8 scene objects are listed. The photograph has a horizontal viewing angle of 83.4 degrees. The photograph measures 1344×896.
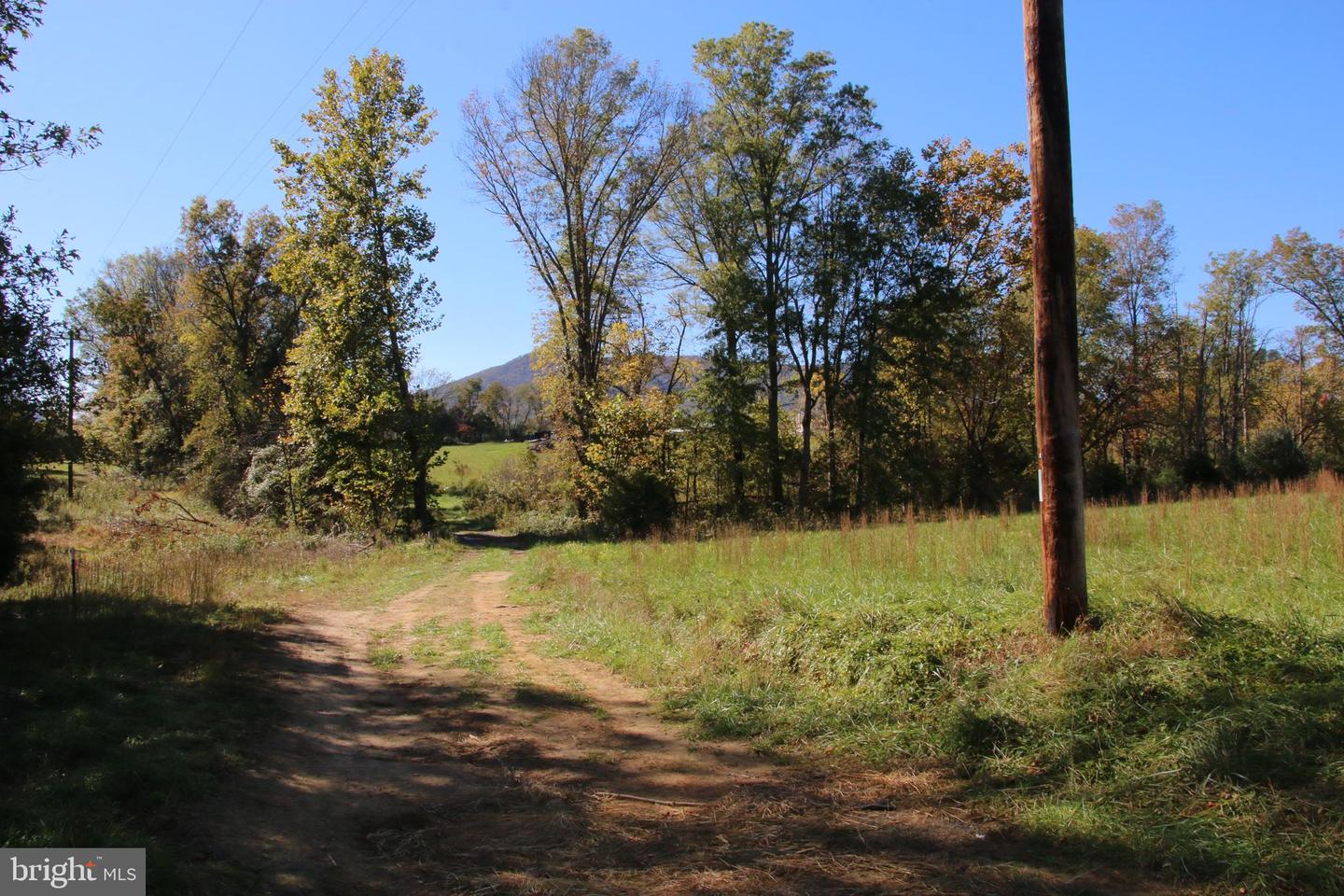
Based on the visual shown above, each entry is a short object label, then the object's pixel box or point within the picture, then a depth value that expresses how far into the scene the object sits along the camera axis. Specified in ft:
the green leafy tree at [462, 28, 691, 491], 105.70
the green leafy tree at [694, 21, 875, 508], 98.99
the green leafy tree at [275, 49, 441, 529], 91.15
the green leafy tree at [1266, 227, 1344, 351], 146.41
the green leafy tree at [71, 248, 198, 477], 147.95
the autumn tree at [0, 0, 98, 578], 29.40
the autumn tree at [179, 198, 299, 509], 135.85
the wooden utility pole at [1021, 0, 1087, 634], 21.88
